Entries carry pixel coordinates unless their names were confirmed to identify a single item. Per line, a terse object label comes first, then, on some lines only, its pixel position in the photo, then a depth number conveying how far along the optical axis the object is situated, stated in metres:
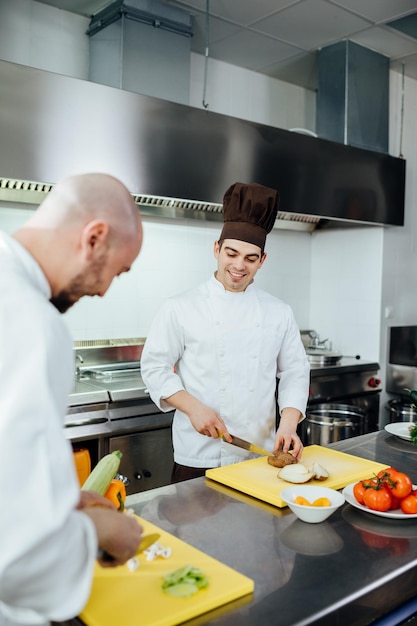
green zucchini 1.40
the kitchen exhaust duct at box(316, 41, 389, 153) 4.21
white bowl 1.51
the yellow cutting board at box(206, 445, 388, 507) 1.75
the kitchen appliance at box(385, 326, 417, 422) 4.39
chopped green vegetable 1.17
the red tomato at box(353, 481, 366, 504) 1.64
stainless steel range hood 2.85
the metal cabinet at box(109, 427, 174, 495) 3.07
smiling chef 2.37
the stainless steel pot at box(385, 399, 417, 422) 4.01
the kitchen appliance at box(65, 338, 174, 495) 2.95
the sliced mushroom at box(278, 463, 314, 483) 1.80
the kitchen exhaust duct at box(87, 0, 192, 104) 3.41
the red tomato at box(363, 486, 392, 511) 1.59
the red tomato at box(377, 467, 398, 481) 1.64
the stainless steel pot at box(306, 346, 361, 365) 4.13
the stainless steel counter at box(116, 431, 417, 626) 1.17
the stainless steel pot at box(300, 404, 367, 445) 3.63
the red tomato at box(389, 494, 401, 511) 1.63
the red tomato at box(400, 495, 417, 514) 1.58
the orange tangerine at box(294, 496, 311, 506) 1.55
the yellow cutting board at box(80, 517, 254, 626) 1.10
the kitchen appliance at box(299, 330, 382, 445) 3.66
